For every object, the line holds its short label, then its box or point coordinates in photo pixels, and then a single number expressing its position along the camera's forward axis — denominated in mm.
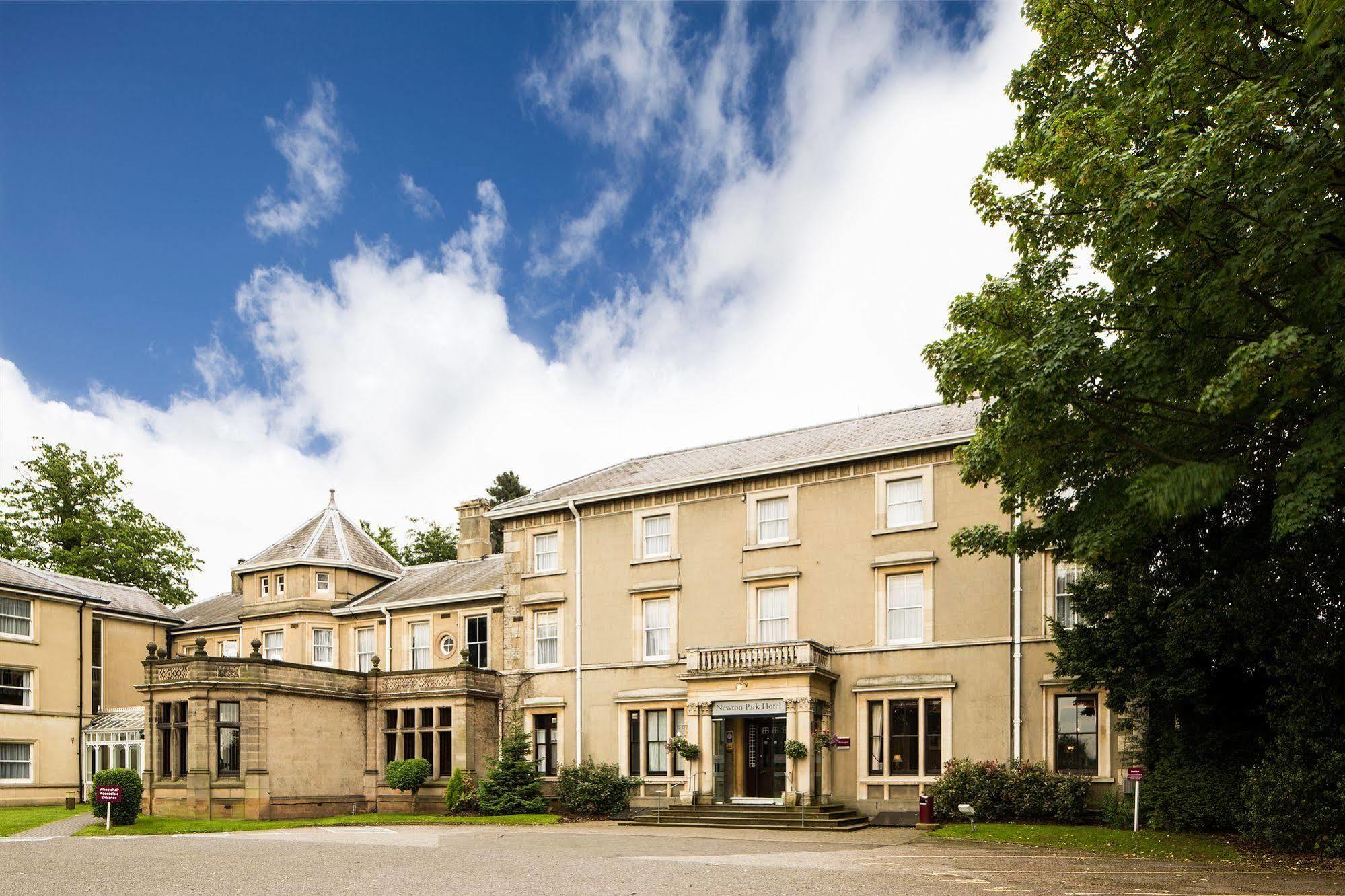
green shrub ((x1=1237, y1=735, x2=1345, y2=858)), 16750
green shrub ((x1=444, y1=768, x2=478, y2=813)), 31266
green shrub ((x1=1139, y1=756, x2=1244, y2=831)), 21188
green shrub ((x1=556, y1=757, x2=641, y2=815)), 29672
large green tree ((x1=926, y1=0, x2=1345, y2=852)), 12633
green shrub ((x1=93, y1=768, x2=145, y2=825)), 26391
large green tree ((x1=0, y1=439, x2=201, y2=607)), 50094
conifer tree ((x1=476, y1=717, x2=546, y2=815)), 30141
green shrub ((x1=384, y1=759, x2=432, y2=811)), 31812
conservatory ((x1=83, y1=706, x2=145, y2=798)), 36812
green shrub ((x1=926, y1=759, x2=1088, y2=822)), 24500
